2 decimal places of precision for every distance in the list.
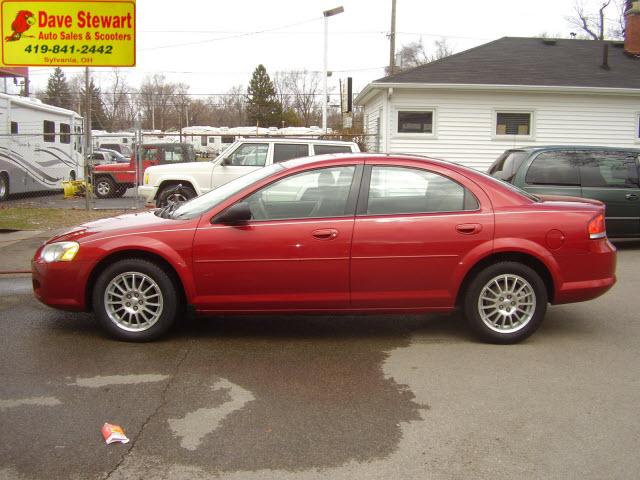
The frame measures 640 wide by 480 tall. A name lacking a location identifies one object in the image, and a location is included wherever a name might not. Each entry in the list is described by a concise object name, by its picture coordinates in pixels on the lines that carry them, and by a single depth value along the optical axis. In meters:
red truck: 21.00
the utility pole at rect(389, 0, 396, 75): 25.47
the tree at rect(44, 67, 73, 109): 63.31
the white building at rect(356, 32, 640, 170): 17.50
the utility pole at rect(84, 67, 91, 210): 14.88
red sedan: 5.12
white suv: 12.63
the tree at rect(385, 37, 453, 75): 63.97
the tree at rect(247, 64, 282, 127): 67.94
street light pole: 24.91
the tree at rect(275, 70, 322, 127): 70.94
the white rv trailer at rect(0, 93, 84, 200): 18.59
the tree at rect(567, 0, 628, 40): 44.75
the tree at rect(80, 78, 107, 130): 61.13
